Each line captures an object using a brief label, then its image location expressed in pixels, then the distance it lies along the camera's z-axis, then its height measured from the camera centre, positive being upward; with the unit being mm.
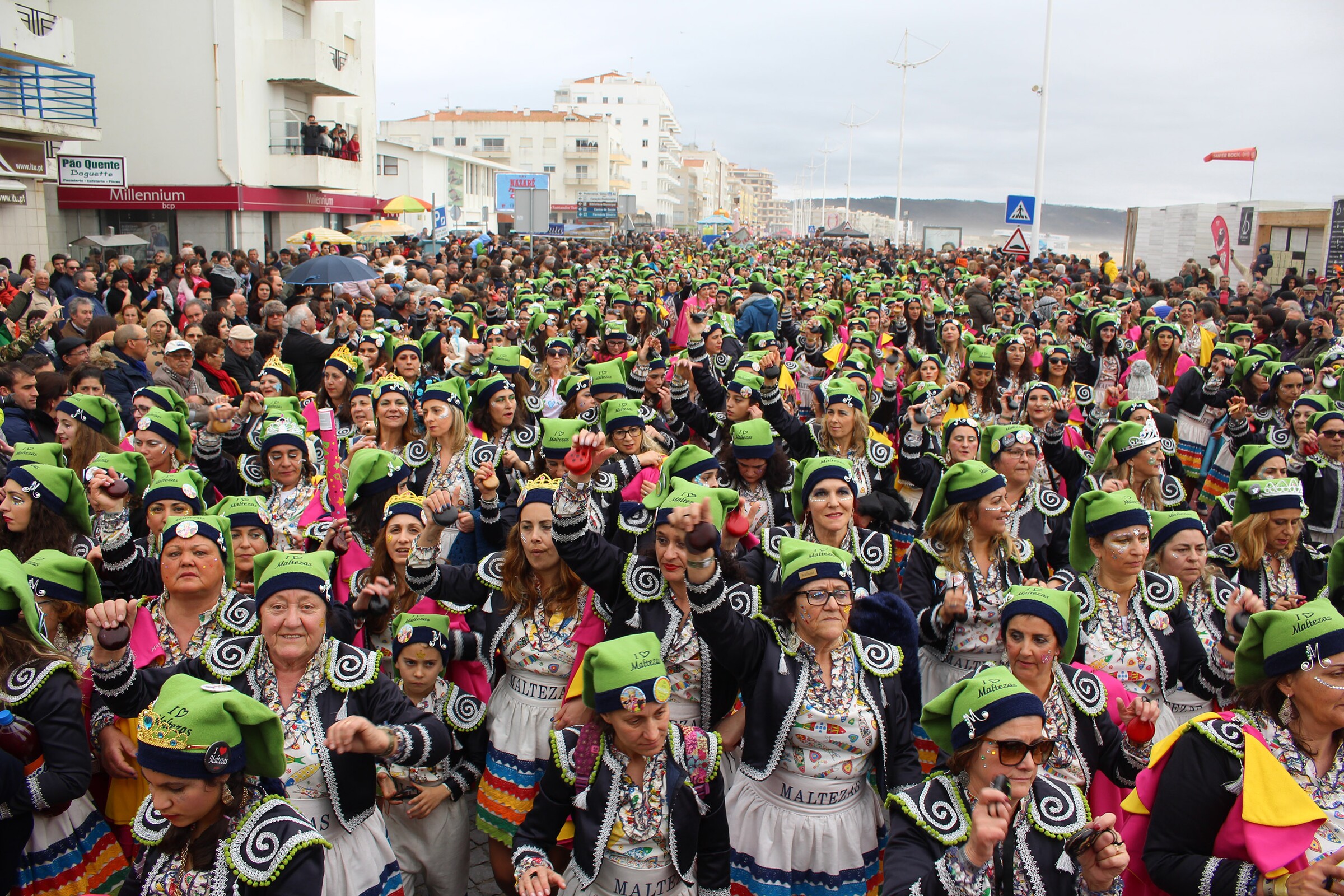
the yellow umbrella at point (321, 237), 23812 +1053
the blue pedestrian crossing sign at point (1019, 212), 19734 +1816
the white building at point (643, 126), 125062 +21904
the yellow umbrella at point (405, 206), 28891 +2274
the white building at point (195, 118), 26344 +4293
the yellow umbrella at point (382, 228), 26578 +1439
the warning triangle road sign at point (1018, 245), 19609 +1114
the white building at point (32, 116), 17719 +2923
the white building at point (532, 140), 95750 +14116
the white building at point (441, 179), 45219 +5501
